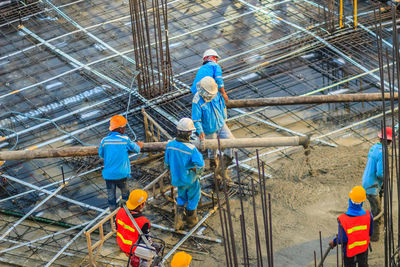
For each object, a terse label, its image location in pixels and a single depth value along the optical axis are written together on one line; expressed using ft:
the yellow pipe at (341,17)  55.31
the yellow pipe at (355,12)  55.02
